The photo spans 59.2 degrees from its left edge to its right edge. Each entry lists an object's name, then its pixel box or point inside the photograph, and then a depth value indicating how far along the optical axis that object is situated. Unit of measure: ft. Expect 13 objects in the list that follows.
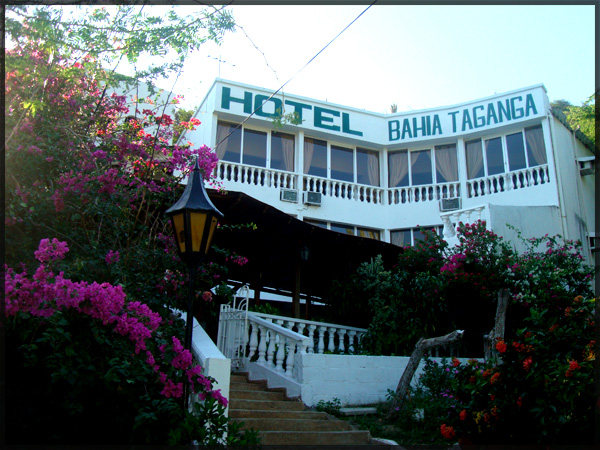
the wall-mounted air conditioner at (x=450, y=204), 53.93
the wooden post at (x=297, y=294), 31.58
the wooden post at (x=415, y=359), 24.36
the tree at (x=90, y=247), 13.29
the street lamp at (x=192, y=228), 17.06
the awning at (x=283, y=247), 29.25
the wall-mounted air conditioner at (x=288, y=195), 51.08
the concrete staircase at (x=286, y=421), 19.92
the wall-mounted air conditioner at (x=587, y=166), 56.39
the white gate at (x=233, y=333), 27.43
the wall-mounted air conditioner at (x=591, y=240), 54.35
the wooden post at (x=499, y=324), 27.84
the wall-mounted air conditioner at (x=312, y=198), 51.60
